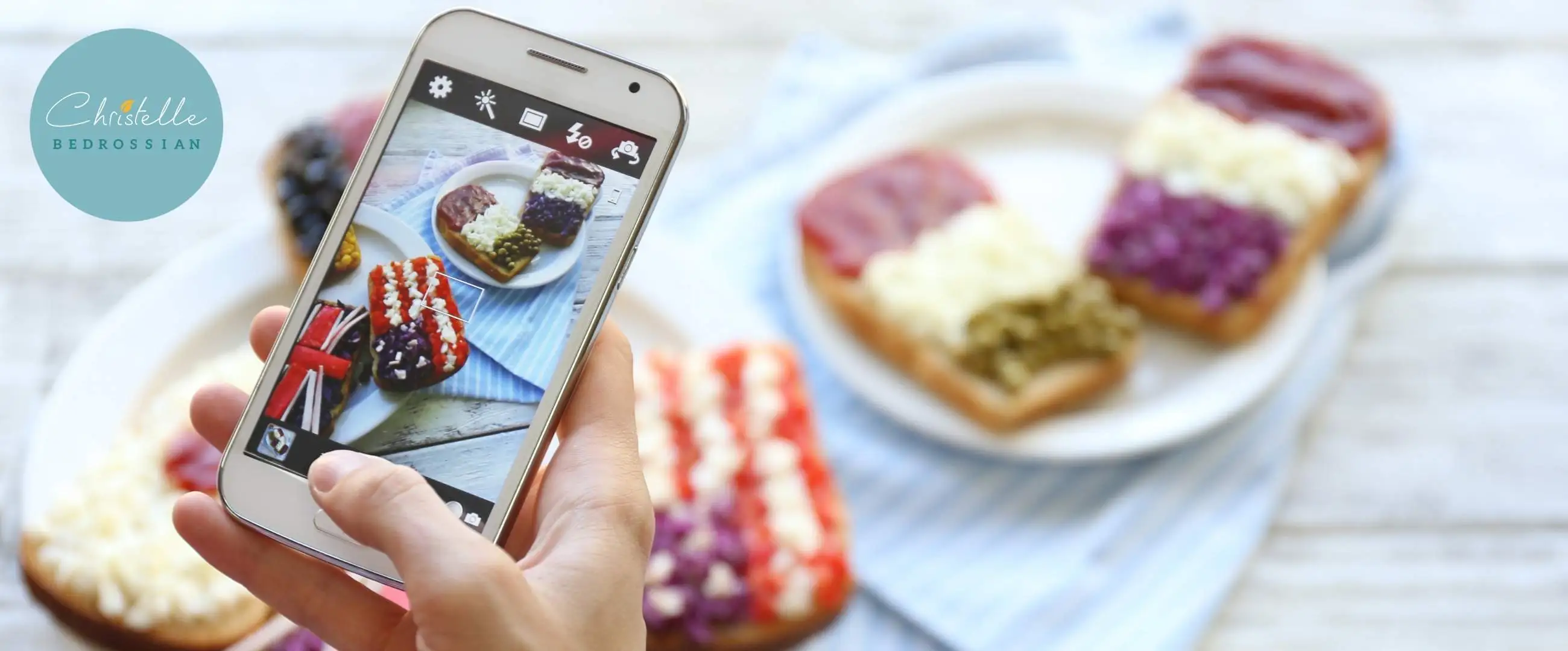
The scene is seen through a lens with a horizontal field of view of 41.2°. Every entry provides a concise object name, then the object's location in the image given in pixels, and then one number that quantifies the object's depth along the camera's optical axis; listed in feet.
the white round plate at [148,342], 2.13
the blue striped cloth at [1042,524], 2.28
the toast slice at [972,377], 2.35
